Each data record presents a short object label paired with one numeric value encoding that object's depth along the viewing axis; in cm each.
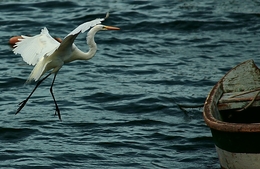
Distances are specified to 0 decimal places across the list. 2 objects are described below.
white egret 1697
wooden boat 1355
